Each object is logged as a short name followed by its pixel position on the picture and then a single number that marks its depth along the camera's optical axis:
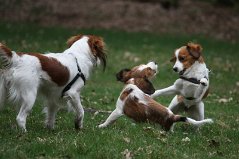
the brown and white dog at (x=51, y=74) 16.74
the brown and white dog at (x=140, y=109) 18.50
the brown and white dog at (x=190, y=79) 19.91
